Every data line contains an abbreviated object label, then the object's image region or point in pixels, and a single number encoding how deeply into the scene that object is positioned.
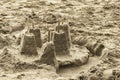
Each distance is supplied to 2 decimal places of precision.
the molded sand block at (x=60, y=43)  3.98
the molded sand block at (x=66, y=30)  4.17
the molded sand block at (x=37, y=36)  4.11
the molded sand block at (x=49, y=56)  3.71
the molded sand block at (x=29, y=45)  3.89
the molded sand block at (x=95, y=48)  4.36
